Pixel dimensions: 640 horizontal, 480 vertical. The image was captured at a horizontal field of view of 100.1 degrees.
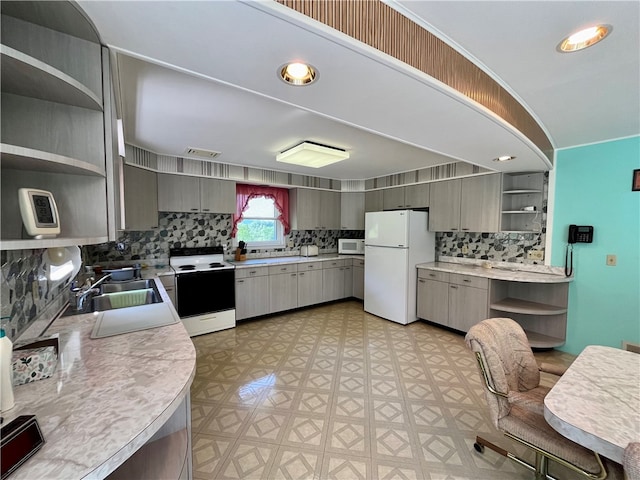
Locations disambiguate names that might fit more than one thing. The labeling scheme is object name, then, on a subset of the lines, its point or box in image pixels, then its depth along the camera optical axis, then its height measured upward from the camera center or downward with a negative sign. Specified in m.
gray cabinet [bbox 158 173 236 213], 3.50 +0.47
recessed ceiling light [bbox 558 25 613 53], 1.25 +0.94
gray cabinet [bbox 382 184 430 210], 4.14 +0.54
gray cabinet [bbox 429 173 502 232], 3.43 +0.35
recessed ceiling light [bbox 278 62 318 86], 1.25 +0.75
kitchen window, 4.38 +0.21
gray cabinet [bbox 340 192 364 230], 5.18 +0.36
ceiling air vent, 3.26 +0.95
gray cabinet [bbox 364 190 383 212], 4.85 +0.53
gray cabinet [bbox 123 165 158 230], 2.93 +0.34
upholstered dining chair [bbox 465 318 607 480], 1.22 -0.93
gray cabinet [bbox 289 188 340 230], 4.75 +0.37
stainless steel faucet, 1.85 -0.50
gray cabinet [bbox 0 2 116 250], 0.92 +0.43
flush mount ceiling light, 2.85 +0.85
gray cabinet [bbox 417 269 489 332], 3.30 -0.90
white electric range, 3.36 -0.82
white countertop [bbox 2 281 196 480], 0.67 -0.57
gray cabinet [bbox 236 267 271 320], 3.86 -0.94
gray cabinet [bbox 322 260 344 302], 4.75 -0.91
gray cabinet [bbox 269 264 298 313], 4.14 -0.93
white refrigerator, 3.81 -0.42
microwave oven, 5.14 -0.32
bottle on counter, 0.80 -0.45
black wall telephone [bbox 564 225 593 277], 2.91 -0.07
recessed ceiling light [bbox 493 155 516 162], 2.66 +0.74
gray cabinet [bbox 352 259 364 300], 4.95 -0.92
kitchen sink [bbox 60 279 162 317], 2.16 -0.59
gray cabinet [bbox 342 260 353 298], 5.00 -0.97
